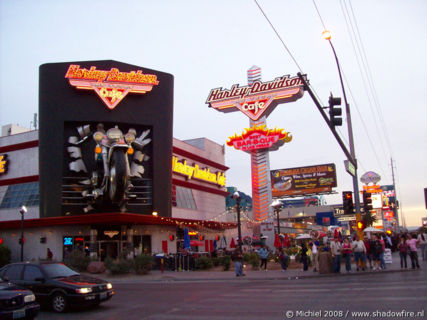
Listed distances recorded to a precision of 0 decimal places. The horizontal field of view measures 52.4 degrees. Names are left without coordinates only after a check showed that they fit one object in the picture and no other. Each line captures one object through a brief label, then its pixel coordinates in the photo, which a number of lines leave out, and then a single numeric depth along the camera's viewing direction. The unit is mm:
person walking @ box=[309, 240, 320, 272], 22436
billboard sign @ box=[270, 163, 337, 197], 71688
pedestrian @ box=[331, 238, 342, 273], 21266
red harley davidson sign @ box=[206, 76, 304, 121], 42094
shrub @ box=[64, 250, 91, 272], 27953
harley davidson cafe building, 34406
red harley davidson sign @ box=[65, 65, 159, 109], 35125
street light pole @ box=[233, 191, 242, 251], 30709
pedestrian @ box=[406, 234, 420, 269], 20438
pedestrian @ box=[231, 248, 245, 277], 22438
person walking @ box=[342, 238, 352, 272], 21188
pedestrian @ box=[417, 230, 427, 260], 25359
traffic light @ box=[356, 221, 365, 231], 22531
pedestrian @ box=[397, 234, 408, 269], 21281
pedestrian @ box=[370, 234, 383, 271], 21447
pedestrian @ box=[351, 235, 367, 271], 21344
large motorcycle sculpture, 32562
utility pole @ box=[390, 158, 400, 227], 69588
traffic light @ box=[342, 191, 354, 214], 22406
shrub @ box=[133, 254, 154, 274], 26234
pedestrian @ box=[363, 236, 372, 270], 22391
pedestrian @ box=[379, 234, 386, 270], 21641
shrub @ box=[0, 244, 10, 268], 34188
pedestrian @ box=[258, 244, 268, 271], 25750
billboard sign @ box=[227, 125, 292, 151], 42594
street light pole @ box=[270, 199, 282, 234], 35647
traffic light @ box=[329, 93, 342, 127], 17344
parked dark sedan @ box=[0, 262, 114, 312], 12133
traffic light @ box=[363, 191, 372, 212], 23547
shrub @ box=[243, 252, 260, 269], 26581
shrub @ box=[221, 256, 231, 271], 27767
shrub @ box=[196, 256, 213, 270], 28938
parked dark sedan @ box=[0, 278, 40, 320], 9766
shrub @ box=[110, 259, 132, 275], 25914
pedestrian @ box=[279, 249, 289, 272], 24047
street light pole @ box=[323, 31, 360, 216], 23078
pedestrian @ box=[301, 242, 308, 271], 23625
